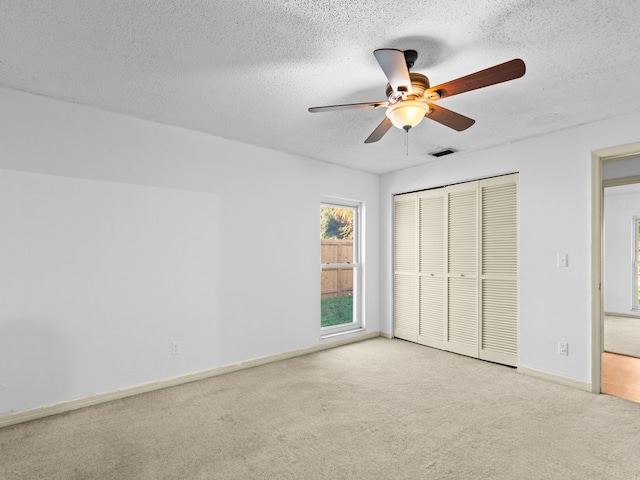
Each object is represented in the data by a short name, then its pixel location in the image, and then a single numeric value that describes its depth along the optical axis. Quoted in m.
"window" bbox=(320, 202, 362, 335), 4.59
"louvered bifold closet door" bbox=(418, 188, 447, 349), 4.36
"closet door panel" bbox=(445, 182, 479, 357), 4.03
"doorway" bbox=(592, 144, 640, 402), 3.02
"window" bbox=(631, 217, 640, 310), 6.42
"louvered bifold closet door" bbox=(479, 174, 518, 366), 3.67
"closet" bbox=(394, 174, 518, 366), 3.73
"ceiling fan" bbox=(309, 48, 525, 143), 1.67
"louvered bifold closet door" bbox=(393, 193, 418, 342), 4.70
